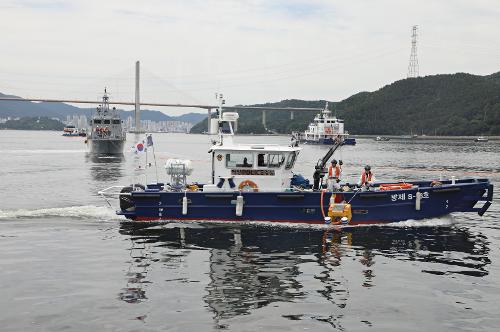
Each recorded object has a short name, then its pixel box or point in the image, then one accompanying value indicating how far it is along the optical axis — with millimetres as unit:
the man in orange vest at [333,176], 20391
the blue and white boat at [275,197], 20016
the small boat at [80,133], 185738
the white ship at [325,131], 133375
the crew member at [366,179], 20844
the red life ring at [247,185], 20734
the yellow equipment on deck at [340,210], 19562
